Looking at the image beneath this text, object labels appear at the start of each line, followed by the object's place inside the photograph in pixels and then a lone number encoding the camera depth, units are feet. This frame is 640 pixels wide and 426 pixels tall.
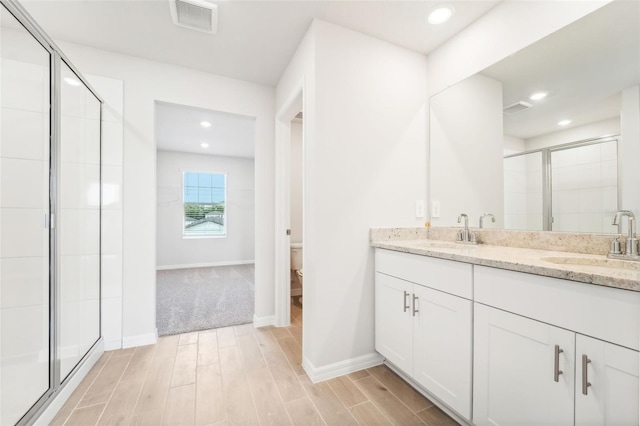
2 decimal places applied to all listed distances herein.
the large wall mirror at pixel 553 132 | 4.03
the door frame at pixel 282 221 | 8.50
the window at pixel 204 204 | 19.12
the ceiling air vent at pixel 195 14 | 5.44
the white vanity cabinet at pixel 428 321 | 4.14
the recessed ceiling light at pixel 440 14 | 5.49
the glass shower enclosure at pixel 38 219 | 4.13
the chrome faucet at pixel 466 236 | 6.05
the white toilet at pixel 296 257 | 10.38
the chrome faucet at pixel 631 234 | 3.72
